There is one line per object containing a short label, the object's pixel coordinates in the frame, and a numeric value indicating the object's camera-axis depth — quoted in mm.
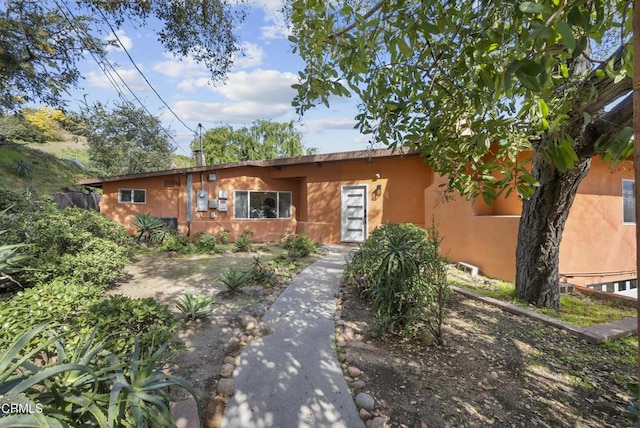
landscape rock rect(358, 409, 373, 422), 2094
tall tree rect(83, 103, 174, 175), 17109
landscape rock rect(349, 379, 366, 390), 2435
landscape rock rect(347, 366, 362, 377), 2607
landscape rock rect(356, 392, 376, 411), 2191
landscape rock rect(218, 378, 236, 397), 2363
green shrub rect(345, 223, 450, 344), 3188
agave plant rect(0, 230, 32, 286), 2393
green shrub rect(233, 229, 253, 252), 9148
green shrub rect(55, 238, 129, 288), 4353
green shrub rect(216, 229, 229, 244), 10671
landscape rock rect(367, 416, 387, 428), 1998
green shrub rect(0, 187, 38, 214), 5895
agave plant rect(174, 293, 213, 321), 3772
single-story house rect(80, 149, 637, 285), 6051
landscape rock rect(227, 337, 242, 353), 3107
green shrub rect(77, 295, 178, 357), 2246
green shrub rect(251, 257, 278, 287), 5453
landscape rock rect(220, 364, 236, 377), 2637
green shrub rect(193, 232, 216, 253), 9031
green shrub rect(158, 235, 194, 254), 8844
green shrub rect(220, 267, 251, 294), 4883
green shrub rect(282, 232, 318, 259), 8102
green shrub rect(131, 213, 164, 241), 9867
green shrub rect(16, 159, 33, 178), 12383
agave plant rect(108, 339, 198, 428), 1319
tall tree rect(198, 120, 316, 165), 25562
